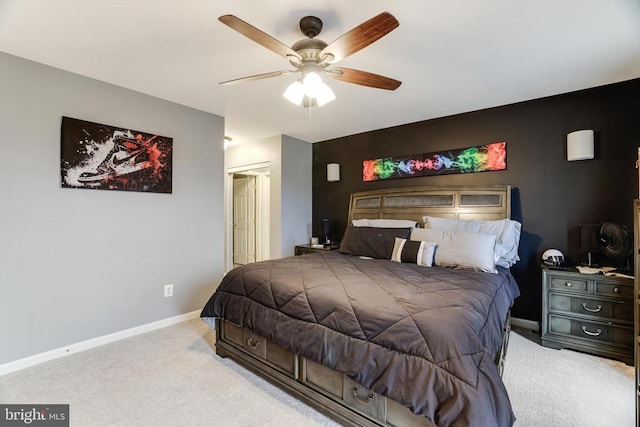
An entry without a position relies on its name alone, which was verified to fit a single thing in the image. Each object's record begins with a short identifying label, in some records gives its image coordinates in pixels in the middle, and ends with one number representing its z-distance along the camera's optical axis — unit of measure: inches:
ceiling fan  59.4
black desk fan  99.6
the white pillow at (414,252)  108.8
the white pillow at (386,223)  138.8
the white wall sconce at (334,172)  183.2
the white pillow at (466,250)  98.5
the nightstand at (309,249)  169.9
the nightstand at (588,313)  93.7
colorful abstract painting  131.5
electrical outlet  125.3
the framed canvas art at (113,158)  100.4
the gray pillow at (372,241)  124.0
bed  50.9
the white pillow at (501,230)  111.2
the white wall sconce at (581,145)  107.8
